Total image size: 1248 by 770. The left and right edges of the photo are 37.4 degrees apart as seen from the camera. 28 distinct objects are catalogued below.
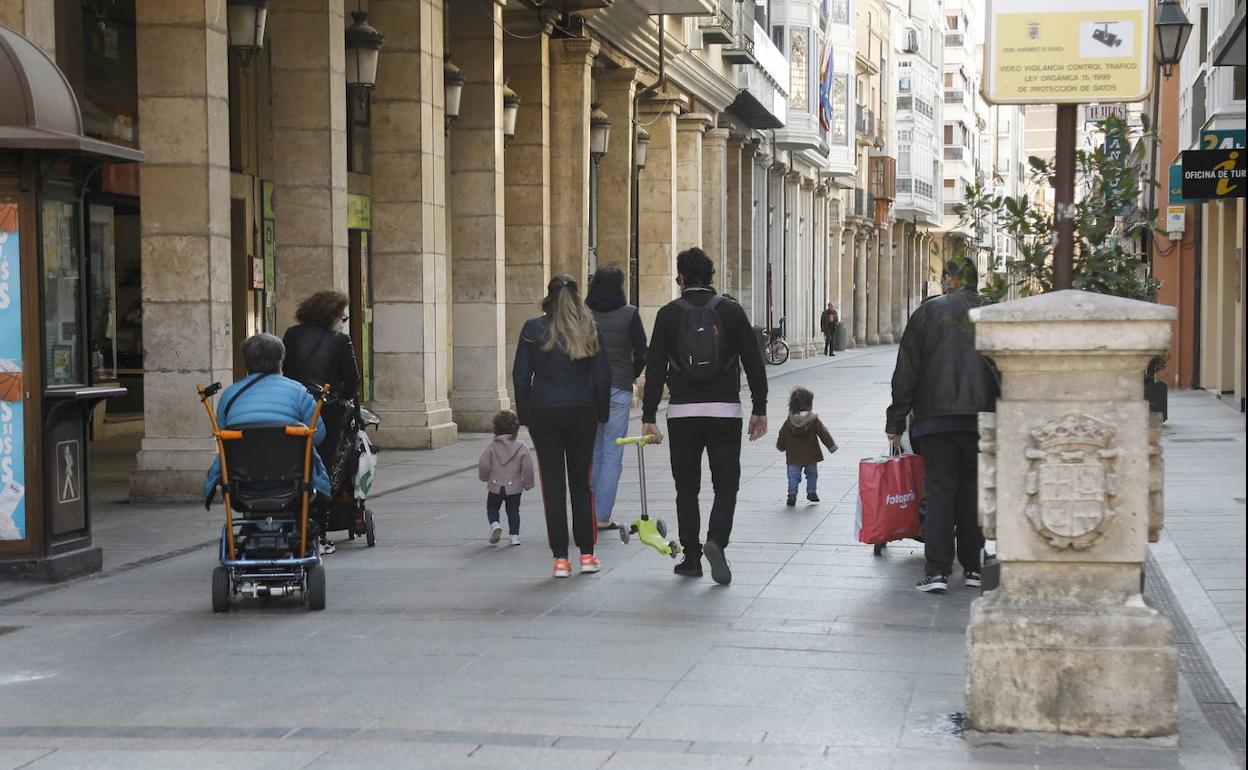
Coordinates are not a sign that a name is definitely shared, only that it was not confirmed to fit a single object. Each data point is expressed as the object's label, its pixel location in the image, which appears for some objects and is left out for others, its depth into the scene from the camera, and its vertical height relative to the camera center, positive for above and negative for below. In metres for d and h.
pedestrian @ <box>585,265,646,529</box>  11.77 -0.35
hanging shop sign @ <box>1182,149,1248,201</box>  14.13 +0.98
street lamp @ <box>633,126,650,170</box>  30.55 +2.63
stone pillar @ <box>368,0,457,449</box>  19.48 +0.77
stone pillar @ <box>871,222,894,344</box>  82.06 +1.12
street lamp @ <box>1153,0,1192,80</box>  21.56 +3.16
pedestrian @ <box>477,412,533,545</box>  11.66 -1.05
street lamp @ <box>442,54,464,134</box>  20.62 +2.45
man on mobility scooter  9.12 -0.92
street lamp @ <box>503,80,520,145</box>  22.69 +2.42
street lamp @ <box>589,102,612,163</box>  26.94 +2.52
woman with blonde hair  10.18 -0.56
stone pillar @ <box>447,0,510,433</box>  21.69 +1.00
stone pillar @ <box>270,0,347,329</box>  17.19 +1.47
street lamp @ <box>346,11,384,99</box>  18.08 +2.52
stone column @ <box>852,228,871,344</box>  73.38 +0.60
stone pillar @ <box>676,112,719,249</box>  35.19 +2.38
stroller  11.32 -1.01
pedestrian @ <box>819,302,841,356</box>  59.78 -0.77
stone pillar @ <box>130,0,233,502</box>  14.29 +0.61
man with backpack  9.86 -0.44
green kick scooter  10.34 -1.30
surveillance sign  7.37 +1.01
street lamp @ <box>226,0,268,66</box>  15.40 +2.38
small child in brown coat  13.74 -1.02
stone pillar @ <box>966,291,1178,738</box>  6.29 -0.78
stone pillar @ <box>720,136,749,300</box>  42.94 +2.01
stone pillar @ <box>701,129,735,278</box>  38.44 +2.27
